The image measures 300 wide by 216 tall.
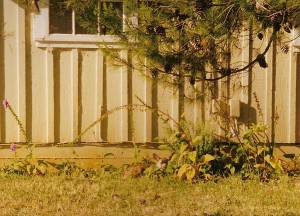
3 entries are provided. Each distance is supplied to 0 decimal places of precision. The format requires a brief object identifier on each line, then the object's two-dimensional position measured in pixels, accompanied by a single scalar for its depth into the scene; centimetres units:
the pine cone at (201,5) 758
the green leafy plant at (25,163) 1163
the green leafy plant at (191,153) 1129
